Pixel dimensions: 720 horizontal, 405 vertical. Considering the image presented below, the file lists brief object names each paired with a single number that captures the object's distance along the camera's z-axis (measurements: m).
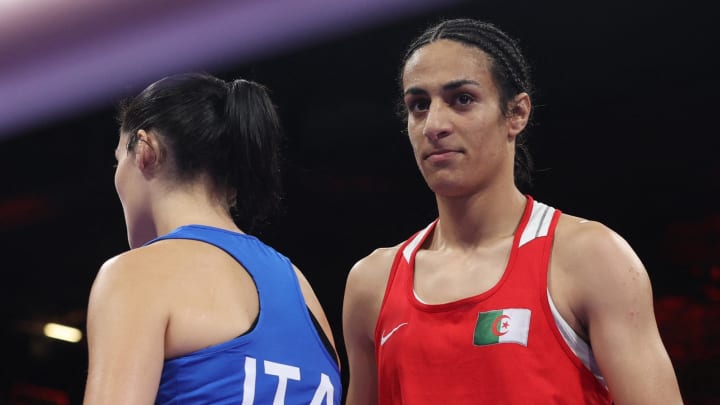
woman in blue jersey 4.32
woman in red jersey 4.54
